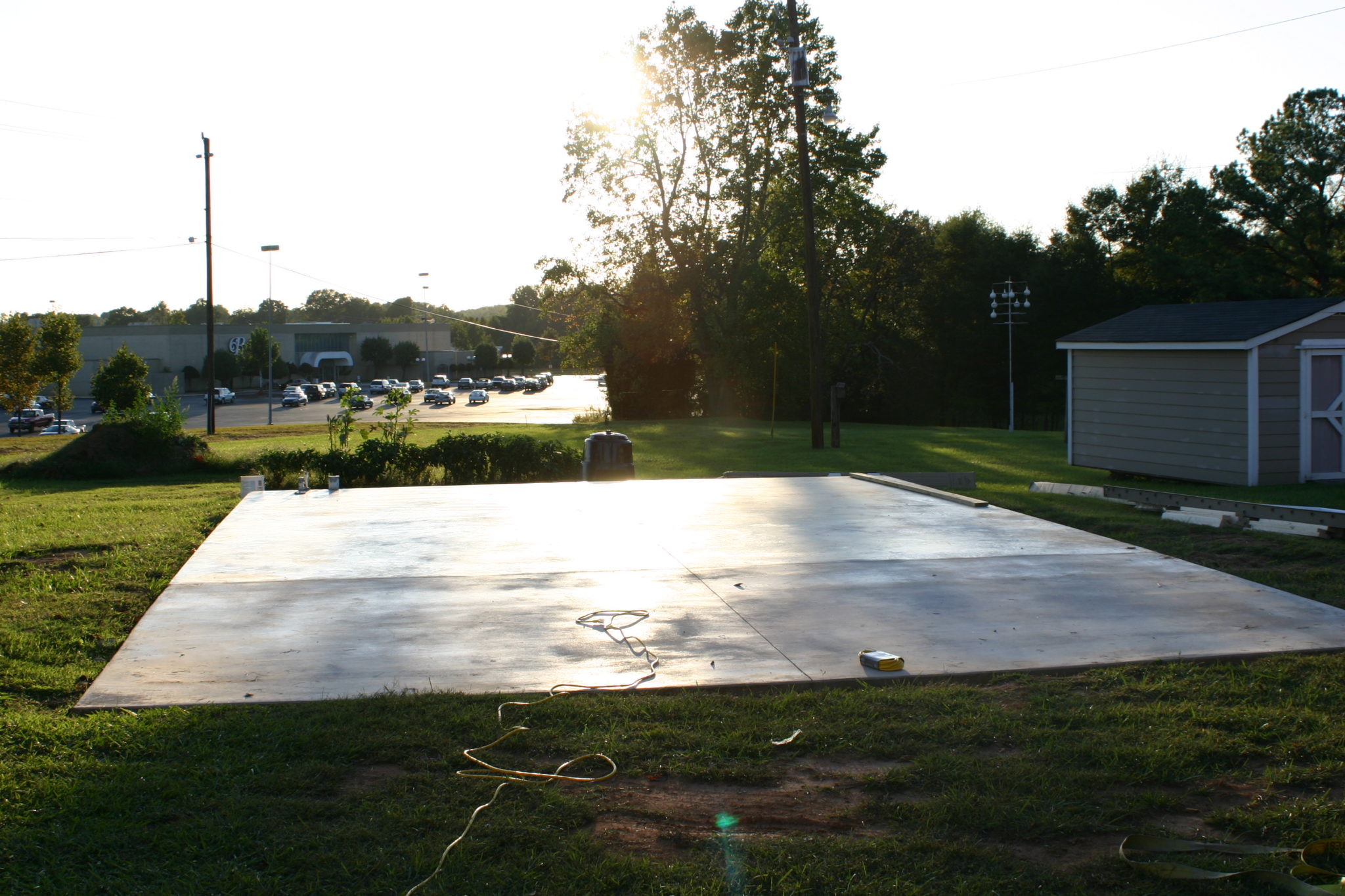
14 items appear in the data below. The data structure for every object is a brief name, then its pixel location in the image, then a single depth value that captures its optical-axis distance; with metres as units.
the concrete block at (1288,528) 9.42
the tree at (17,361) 38.72
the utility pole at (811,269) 22.11
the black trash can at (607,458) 14.62
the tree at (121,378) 40.09
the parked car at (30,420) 43.84
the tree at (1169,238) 44.28
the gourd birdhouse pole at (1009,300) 41.47
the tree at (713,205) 39.41
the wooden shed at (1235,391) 14.12
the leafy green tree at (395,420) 16.05
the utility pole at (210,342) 35.84
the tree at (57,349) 40.28
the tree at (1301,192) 44.19
